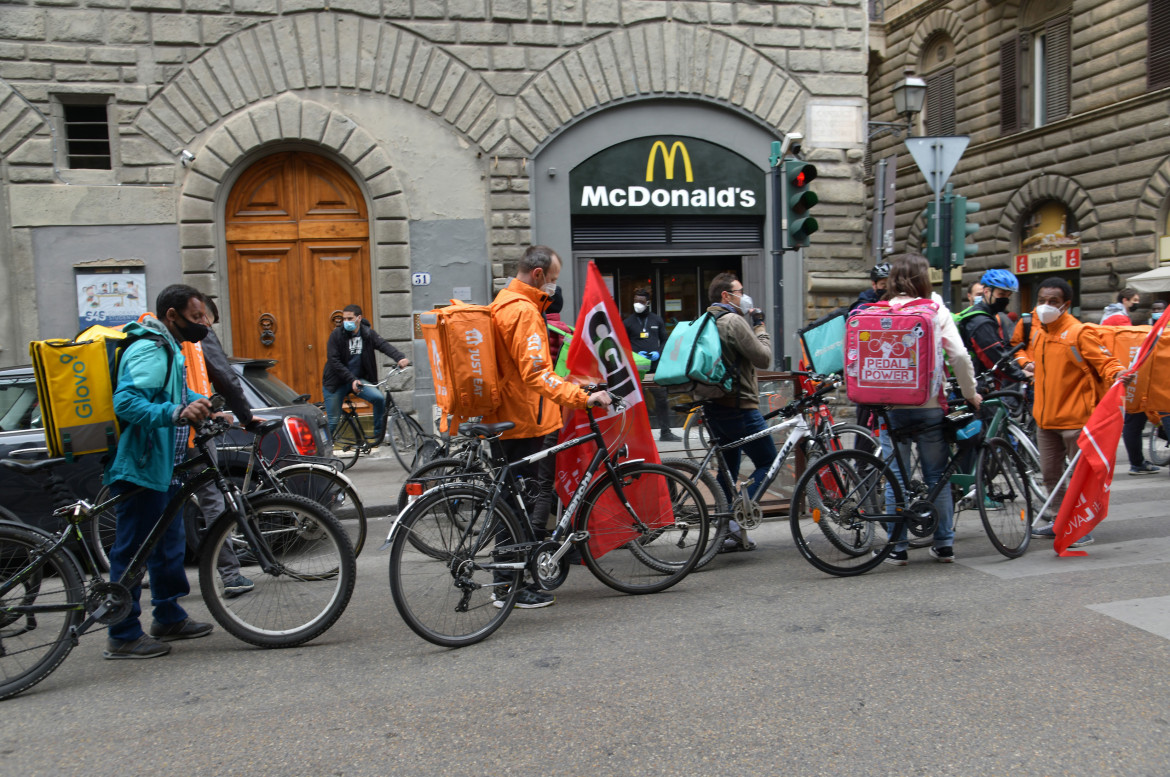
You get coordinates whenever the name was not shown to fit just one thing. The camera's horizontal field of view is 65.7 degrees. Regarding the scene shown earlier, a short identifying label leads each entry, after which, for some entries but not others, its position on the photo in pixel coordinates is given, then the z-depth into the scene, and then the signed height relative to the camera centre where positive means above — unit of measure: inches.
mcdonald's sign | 510.0 +84.8
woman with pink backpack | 203.5 -9.3
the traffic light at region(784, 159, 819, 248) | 358.6 +49.8
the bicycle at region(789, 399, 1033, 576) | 207.9 -42.9
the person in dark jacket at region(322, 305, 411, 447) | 393.1 -11.7
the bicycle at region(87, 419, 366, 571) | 190.7 -37.3
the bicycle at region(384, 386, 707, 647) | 165.8 -42.3
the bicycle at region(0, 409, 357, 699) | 155.4 -42.3
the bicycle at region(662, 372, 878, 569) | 209.8 -32.6
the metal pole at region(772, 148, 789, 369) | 359.3 +30.7
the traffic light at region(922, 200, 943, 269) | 394.0 +35.0
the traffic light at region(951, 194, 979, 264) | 395.5 +41.7
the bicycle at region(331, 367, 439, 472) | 324.5 -40.9
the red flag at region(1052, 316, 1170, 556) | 216.7 -38.4
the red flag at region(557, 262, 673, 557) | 194.1 -10.1
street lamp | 478.9 +120.4
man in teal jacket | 161.2 -20.4
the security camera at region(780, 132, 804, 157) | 366.3 +73.5
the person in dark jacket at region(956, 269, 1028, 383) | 279.3 -3.3
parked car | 223.5 -29.5
